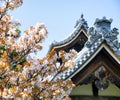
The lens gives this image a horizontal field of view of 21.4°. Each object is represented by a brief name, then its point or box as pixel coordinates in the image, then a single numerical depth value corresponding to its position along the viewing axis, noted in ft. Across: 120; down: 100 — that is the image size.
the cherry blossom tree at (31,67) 19.83
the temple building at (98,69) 29.68
